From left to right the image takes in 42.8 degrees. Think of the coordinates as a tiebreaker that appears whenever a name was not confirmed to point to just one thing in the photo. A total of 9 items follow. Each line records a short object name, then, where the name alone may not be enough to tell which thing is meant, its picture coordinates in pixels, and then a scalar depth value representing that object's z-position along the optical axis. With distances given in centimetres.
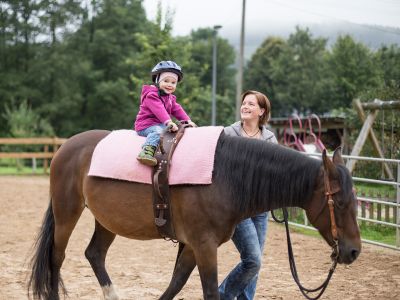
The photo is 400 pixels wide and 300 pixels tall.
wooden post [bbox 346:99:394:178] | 1176
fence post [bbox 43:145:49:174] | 1859
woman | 380
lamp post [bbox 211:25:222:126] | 2237
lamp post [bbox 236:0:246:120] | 1715
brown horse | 318
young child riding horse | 376
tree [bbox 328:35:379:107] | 3584
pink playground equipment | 1275
